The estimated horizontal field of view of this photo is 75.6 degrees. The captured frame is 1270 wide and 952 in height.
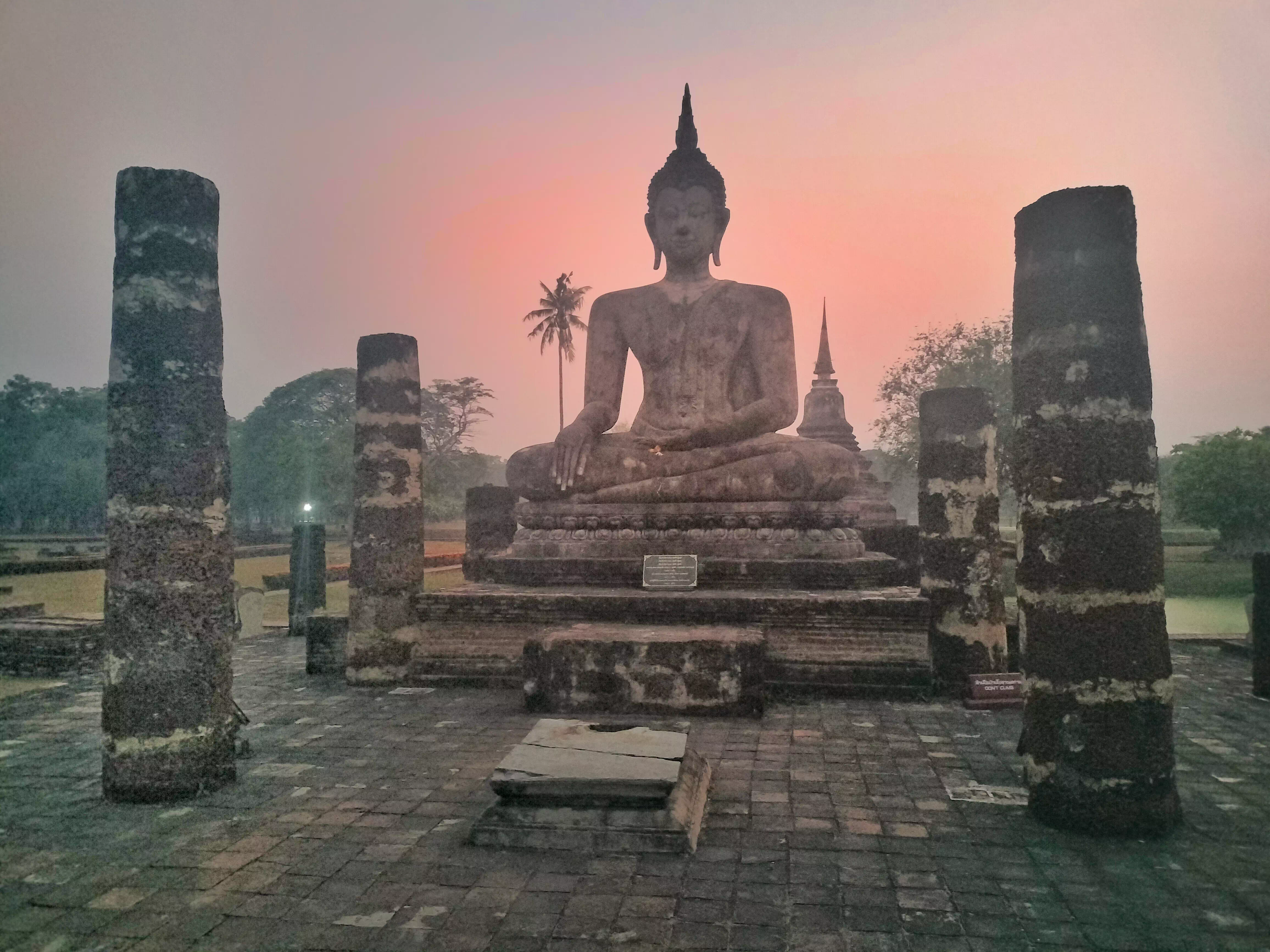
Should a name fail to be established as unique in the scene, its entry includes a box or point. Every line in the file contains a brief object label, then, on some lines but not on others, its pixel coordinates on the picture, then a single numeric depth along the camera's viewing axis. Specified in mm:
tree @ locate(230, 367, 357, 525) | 33906
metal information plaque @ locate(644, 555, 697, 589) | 7391
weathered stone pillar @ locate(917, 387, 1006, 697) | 6918
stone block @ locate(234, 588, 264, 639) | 10828
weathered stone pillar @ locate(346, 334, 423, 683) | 7520
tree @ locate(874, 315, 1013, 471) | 27469
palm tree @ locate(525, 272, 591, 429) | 37250
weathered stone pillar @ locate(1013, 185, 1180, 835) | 3699
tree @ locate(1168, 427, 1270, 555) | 17812
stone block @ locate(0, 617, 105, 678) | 7977
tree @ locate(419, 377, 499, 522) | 38250
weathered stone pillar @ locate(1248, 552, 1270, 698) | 6562
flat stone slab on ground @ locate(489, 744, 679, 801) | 3615
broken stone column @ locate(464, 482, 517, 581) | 12289
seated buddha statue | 8289
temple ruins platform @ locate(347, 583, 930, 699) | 6645
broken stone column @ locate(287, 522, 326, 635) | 11312
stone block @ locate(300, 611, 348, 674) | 7836
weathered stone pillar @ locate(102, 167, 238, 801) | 4277
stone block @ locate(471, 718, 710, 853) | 3496
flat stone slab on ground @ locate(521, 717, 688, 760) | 4016
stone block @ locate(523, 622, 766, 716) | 5812
